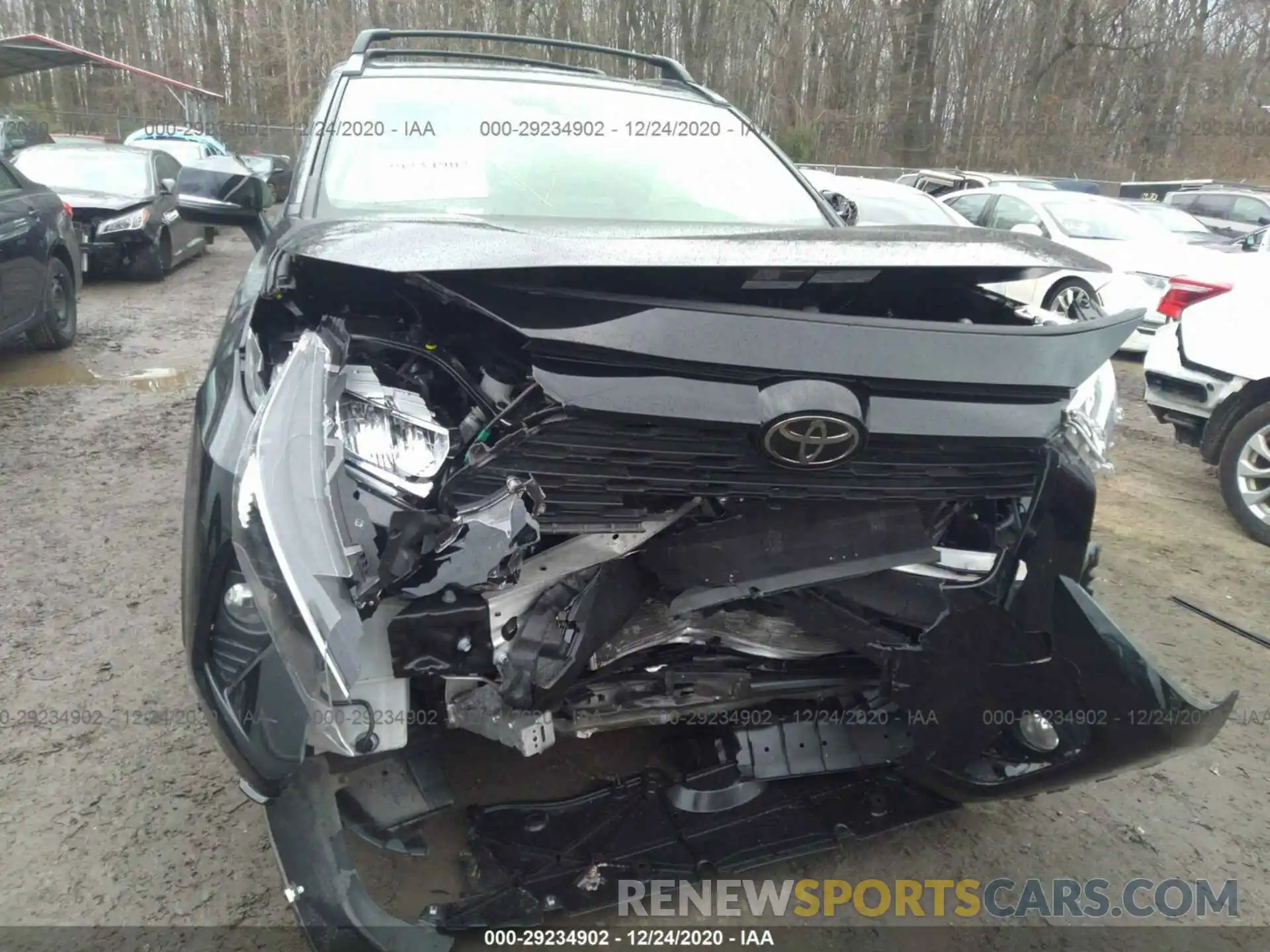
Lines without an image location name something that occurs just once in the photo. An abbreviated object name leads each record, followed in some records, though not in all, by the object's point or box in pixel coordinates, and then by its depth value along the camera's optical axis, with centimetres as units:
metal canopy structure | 1689
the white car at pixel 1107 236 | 784
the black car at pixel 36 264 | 572
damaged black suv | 162
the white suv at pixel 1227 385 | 450
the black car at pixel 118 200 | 898
